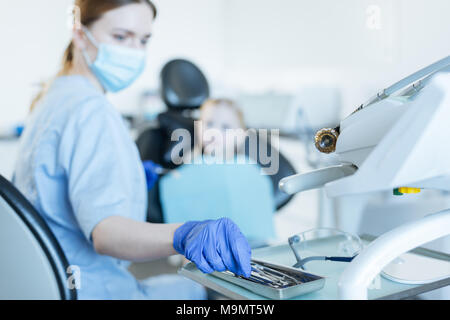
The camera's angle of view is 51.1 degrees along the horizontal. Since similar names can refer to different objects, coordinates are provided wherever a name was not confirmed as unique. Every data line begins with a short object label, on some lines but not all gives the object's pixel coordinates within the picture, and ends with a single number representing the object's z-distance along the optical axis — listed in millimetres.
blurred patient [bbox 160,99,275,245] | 1320
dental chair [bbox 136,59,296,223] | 1640
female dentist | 718
